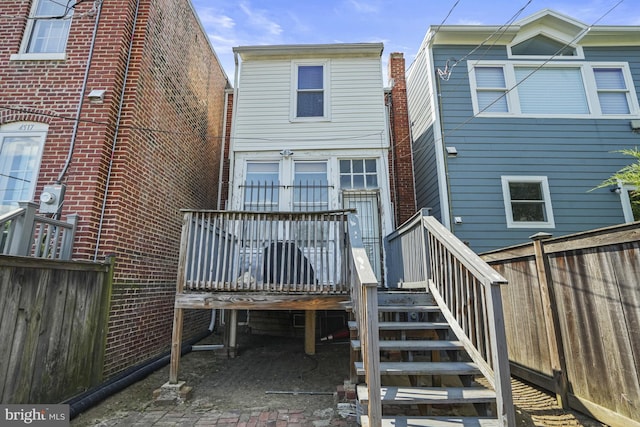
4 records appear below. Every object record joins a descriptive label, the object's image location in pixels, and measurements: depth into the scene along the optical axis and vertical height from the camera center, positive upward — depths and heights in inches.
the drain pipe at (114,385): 134.7 -49.1
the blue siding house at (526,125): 267.9 +138.2
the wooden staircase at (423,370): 106.1 -33.5
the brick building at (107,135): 183.3 +91.4
